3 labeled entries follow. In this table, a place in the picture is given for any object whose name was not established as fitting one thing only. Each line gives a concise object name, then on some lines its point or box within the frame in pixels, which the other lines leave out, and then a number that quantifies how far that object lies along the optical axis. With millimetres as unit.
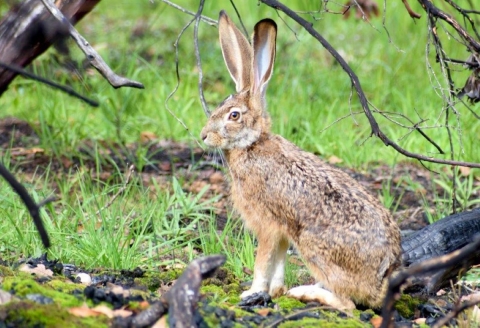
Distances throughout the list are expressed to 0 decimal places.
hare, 9367
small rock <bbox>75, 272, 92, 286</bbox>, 9336
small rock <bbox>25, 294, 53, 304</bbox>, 7751
